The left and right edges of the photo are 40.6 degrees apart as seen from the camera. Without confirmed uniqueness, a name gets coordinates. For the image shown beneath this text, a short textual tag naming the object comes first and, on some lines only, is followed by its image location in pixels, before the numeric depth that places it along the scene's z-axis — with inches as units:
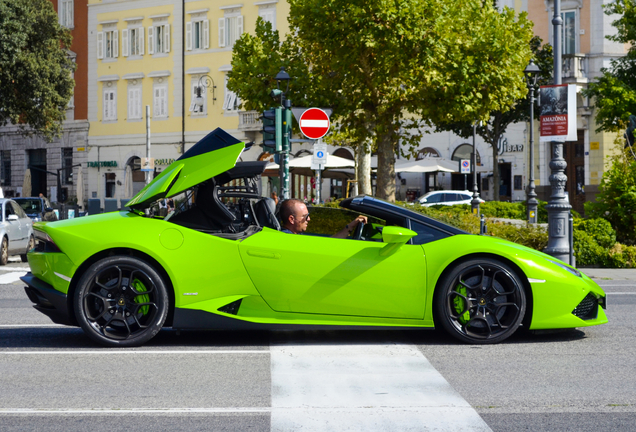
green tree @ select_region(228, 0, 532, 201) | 912.9
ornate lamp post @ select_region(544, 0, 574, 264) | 534.9
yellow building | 1964.8
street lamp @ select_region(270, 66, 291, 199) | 618.2
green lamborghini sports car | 256.2
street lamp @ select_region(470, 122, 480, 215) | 1042.0
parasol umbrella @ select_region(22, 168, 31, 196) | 1774.1
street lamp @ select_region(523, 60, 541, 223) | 979.9
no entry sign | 614.6
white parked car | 1503.4
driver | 275.3
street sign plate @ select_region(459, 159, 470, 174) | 1417.3
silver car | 718.5
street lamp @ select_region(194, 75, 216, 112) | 1978.3
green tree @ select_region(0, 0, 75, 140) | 1449.3
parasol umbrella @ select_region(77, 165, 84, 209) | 1892.2
